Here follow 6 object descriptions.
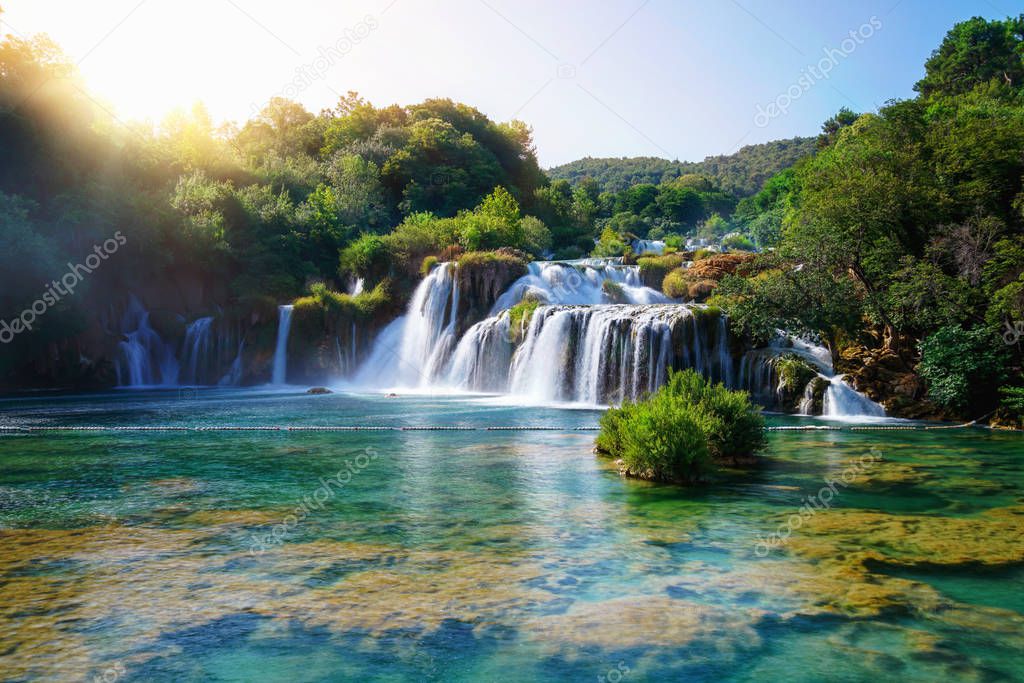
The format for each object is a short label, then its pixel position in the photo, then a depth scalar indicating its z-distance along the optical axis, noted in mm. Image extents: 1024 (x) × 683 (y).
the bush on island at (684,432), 10961
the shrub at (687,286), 30969
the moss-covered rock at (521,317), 29422
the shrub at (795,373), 22156
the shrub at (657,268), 34719
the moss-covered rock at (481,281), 35281
